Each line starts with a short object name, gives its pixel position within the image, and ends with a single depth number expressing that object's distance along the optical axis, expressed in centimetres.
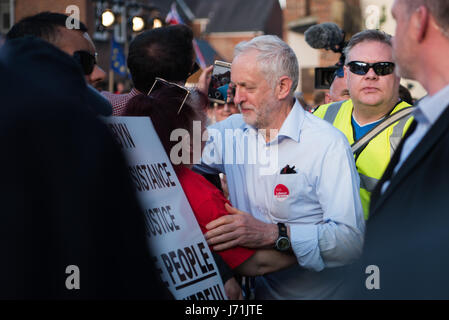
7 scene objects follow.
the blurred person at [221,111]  677
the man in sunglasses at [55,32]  215
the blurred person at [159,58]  359
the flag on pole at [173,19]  802
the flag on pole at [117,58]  1112
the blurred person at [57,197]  115
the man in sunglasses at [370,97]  357
